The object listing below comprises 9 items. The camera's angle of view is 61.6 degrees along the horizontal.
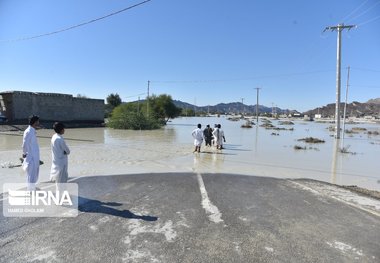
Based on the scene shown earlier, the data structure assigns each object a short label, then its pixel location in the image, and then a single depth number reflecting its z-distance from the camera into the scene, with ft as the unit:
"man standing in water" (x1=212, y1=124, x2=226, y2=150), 64.54
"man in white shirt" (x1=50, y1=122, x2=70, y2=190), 22.74
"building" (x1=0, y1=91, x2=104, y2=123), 124.26
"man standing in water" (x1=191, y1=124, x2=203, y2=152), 57.26
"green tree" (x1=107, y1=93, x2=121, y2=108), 274.57
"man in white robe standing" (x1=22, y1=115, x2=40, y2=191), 22.97
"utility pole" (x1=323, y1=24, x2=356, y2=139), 107.96
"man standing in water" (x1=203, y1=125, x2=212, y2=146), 66.92
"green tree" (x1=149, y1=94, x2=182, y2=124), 208.38
